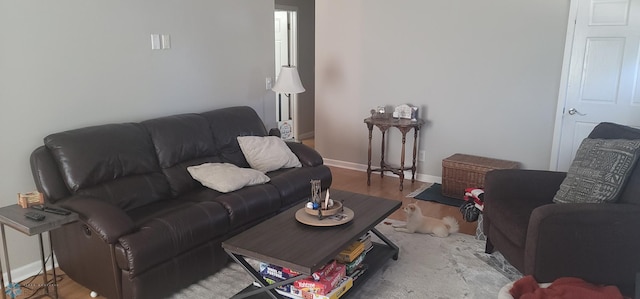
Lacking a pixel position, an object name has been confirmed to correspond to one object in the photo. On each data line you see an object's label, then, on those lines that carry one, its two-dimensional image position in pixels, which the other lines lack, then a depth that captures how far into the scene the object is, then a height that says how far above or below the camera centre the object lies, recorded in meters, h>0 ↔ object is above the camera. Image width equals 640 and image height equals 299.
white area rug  2.75 -1.35
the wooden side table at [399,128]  4.76 -0.73
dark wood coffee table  2.24 -0.94
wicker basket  4.34 -1.03
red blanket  2.19 -1.09
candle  2.74 -0.84
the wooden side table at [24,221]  2.29 -0.83
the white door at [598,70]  3.85 -0.06
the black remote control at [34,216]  2.37 -0.82
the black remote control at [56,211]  2.45 -0.82
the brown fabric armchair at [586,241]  2.42 -0.93
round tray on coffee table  2.59 -0.90
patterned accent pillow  2.61 -0.62
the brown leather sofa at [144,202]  2.48 -0.91
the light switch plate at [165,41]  3.64 +0.13
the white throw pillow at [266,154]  3.78 -0.77
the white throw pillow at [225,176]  3.19 -0.82
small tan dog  3.54 -1.24
